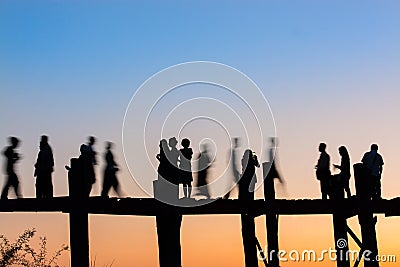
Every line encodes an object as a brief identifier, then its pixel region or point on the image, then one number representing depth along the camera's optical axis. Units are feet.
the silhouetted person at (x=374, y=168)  63.05
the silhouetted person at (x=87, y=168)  54.55
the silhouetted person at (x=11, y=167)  61.57
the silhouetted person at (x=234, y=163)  62.69
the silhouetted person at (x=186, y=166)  60.39
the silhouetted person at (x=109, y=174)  63.82
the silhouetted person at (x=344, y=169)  63.10
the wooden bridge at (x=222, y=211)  53.98
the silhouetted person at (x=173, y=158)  59.06
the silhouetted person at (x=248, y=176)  60.70
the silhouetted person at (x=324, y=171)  63.93
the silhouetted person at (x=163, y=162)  58.85
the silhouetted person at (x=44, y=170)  60.49
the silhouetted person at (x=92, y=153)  60.54
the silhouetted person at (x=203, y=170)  61.57
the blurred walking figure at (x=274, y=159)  64.63
